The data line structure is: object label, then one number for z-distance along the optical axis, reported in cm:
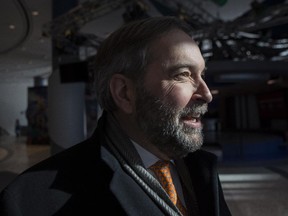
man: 69
